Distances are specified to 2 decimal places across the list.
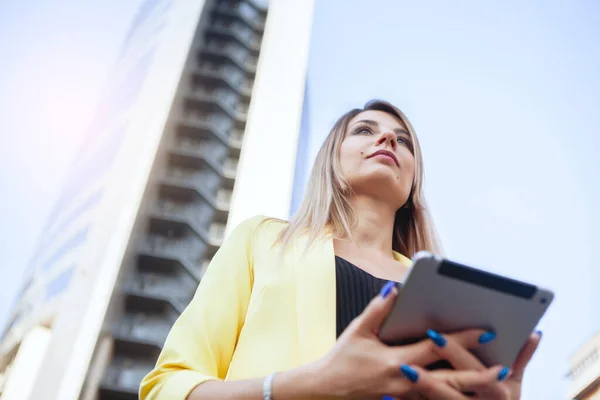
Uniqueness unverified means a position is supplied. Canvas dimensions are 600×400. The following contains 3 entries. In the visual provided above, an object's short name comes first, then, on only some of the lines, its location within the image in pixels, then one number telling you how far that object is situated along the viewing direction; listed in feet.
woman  3.27
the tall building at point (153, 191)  73.77
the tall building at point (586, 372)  110.93
